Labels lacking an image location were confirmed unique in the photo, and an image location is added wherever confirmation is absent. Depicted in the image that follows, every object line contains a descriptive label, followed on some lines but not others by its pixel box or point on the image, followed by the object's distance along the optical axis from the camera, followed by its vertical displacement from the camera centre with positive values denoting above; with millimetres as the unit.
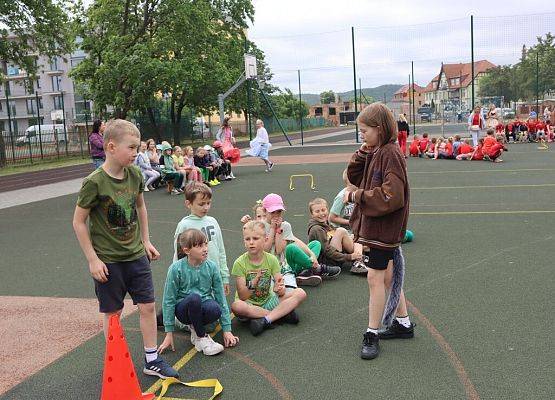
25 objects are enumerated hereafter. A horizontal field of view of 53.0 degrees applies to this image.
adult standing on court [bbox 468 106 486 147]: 20828 -230
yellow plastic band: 3444 -1590
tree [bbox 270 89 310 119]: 65438 +2662
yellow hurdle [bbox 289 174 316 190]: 13036 -1424
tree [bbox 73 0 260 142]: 26750 +4155
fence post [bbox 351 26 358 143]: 30578 +3251
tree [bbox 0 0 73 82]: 23391 +4662
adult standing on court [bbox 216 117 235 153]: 17681 -162
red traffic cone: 3184 -1346
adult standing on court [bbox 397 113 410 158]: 20986 -396
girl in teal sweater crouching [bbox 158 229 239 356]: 4086 -1225
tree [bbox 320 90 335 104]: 122812 +6052
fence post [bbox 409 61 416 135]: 34609 +2180
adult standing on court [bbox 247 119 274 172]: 18016 -563
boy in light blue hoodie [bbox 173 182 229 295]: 4523 -760
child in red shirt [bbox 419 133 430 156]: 20516 -899
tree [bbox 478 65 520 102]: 57938 +3489
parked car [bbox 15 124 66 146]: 28641 +63
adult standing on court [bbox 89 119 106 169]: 12539 -108
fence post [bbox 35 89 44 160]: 28344 -431
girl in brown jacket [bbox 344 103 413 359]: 3594 -511
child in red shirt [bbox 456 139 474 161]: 18500 -1147
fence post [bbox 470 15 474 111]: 27766 +3828
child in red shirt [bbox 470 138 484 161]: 17984 -1180
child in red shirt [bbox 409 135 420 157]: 20547 -1025
